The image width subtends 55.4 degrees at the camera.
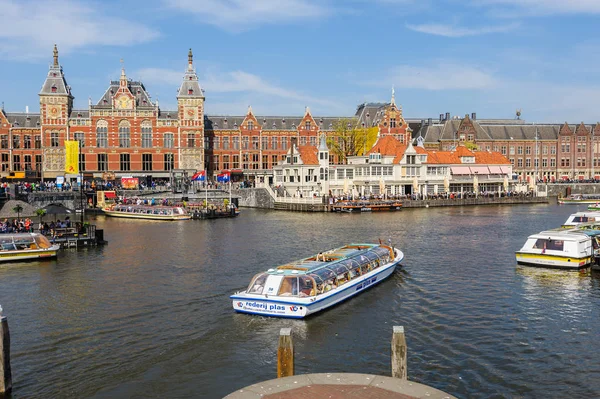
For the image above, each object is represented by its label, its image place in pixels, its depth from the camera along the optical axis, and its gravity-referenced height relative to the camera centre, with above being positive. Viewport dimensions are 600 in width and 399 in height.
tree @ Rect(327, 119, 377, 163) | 122.75 +6.72
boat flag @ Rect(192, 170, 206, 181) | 100.88 -0.95
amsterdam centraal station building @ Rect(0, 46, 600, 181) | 110.12 +7.61
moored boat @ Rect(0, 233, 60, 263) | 41.25 -5.59
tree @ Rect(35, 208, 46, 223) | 53.28 -3.79
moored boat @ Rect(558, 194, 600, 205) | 104.50 -5.66
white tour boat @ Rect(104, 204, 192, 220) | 78.75 -5.85
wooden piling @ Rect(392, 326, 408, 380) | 17.30 -5.63
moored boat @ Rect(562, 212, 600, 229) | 53.34 -4.67
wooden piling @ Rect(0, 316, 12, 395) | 18.38 -6.21
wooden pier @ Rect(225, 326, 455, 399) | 14.64 -5.78
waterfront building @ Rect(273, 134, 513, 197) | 98.88 -0.55
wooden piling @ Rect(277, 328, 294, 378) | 17.27 -5.65
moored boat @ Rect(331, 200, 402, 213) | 87.62 -5.60
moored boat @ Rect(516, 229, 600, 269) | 37.91 -5.54
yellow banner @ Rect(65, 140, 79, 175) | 92.64 +2.50
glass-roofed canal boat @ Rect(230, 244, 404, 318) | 26.91 -5.85
